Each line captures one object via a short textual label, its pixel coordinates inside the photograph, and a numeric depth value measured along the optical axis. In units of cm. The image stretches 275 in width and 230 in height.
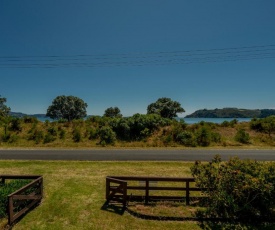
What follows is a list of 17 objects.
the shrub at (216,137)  3180
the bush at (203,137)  3086
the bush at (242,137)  3195
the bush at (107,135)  3133
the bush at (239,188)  876
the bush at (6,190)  969
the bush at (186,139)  3053
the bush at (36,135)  3188
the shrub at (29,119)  4009
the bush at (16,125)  3606
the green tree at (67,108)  8500
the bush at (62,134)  3328
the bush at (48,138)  3147
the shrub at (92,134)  3319
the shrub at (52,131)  3435
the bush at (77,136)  3234
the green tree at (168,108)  6172
